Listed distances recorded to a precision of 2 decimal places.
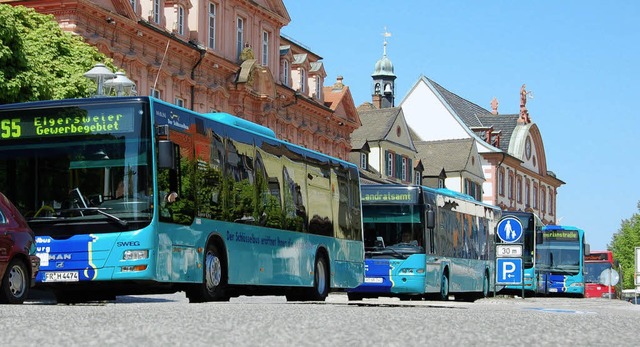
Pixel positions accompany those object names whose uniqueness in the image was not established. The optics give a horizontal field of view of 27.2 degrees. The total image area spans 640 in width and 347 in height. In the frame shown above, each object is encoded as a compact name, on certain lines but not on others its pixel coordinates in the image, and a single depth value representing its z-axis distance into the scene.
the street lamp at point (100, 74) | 26.44
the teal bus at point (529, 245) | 49.41
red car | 17.05
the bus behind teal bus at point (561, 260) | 55.34
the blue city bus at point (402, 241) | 30.34
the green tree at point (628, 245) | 108.50
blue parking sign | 34.62
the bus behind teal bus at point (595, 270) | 76.69
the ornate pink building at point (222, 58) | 42.25
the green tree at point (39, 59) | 29.12
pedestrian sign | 34.34
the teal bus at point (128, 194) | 17.80
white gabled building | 98.12
